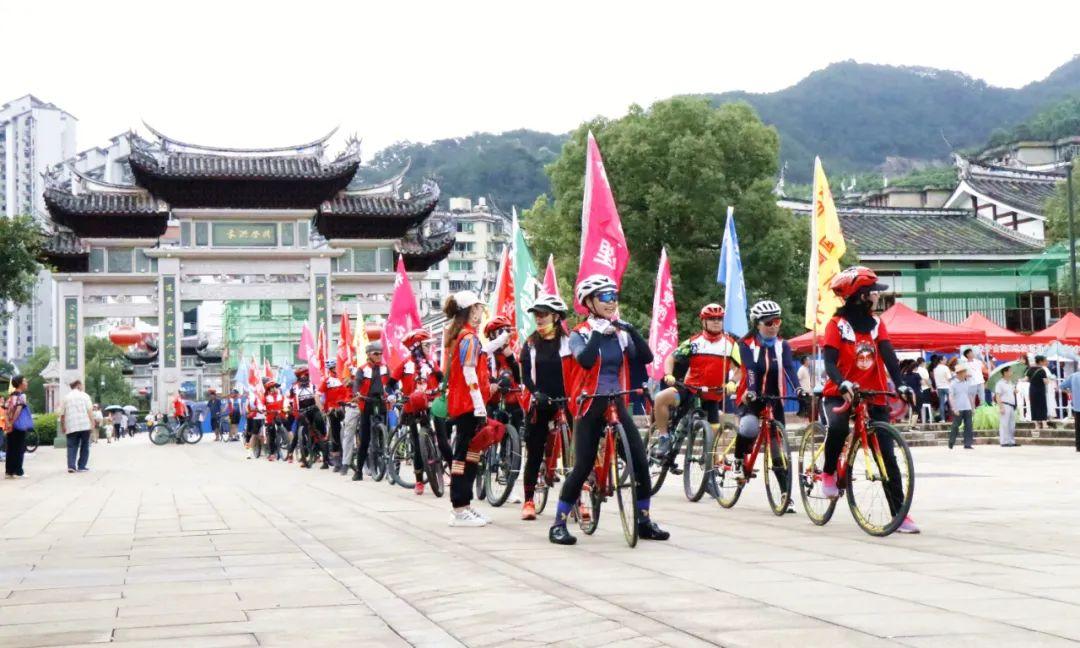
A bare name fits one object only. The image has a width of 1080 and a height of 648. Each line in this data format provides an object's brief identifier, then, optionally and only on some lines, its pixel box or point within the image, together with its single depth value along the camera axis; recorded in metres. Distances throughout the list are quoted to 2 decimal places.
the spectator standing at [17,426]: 22.09
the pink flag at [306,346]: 36.81
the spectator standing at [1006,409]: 23.53
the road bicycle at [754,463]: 10.82
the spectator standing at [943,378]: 26.84
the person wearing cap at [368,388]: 18.50
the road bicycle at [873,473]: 8.87
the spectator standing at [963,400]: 23.53
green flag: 18.56
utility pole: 38.89
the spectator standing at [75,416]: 24.48
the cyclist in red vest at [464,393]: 10.73
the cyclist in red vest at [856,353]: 9.22
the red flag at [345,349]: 29.19
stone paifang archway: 55.31
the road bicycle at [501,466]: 12.76
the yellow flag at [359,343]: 29.85
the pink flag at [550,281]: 20.65
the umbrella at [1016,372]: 26.56
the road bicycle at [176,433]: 49.44
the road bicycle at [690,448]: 11.80
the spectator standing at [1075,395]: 22.14
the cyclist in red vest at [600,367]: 8.80
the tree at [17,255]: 27.44
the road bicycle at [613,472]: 8.68
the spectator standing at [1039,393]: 25.73
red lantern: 71.19
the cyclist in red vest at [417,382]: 14.16
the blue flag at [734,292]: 18.50
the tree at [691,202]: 36.78
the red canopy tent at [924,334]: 28.17
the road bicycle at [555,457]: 10.77
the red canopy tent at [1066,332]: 30.00
